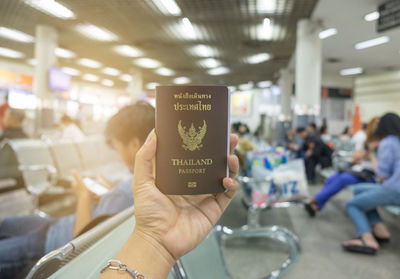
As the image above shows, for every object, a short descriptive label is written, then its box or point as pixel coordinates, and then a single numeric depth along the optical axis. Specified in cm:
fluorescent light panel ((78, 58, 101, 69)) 865
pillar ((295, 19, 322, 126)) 740
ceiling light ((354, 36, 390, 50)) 855
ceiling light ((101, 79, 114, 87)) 730
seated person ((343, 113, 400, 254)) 265
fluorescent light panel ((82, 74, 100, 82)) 1222
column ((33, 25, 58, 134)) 663
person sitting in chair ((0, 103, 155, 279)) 111
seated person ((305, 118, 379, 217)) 354
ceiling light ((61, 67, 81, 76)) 1127
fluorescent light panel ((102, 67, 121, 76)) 639
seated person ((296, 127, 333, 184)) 612
